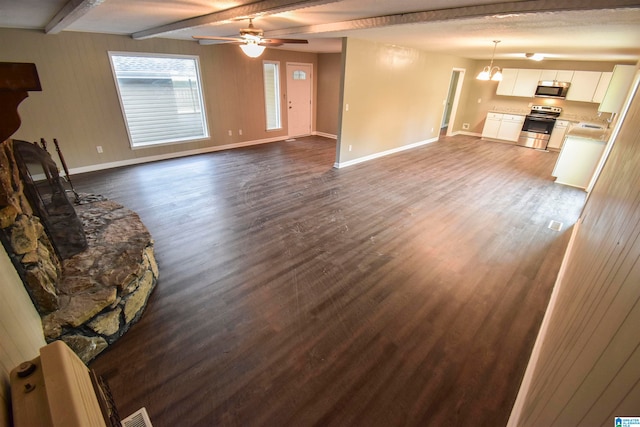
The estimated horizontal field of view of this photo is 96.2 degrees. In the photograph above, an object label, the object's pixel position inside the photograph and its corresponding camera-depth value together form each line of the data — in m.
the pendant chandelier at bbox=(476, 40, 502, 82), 5.98
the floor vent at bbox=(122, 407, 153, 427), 1.51
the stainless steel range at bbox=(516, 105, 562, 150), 8.02
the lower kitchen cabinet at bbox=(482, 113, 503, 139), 8.99
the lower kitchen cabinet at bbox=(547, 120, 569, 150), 7.89
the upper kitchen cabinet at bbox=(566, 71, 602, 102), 7.30
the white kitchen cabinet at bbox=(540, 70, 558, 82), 7.77
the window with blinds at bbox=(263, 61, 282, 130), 7.51
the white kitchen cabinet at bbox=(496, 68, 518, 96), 8.39
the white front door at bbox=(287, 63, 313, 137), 8.02
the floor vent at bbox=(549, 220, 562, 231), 3.92
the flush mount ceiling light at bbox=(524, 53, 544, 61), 6.38
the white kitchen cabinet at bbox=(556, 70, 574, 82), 7.56
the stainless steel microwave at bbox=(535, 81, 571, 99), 7.64
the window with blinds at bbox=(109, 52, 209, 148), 5.54
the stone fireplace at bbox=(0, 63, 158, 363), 1.67
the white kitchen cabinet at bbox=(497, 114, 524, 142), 8.61
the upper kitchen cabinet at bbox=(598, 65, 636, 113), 5.11
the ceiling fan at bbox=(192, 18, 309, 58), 3.31
